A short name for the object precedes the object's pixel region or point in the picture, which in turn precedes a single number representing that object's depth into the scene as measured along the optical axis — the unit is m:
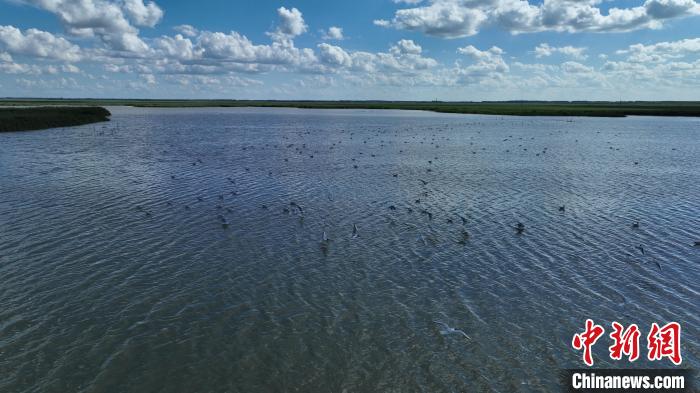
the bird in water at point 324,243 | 20.83
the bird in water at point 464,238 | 22.05
